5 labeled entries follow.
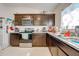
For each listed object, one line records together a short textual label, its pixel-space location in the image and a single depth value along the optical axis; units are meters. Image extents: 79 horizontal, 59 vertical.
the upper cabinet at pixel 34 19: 2.80
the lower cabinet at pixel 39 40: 2.64
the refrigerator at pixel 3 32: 2.33
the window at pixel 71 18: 1.57
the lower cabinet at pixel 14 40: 2.67
